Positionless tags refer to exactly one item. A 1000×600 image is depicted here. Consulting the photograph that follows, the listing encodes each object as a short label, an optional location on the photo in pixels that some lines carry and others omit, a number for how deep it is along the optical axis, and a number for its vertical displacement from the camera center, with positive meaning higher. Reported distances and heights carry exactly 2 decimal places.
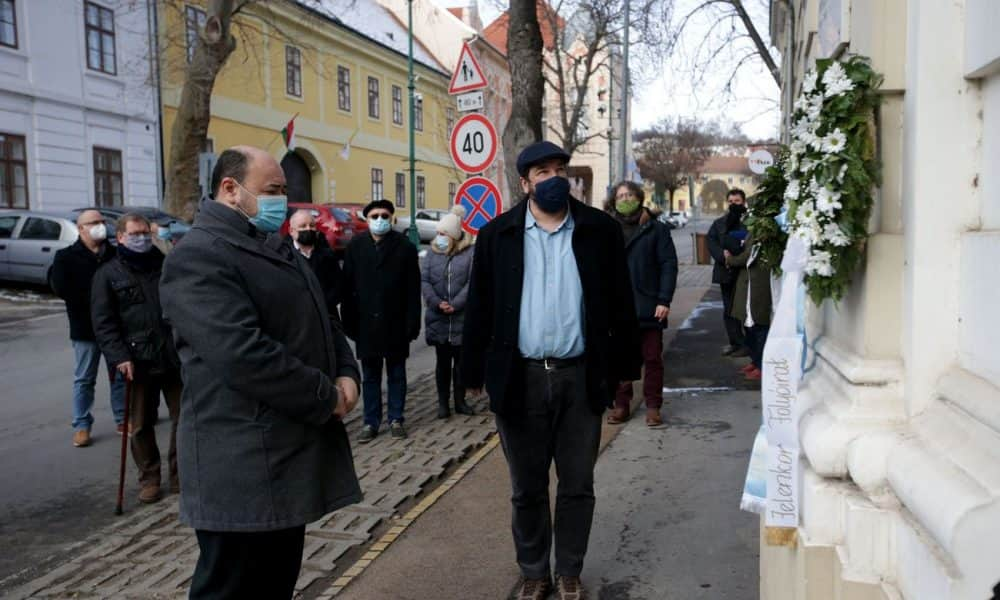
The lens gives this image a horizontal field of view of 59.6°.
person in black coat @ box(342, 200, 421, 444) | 7.19 -0.39
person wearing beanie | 7.91 -0.32
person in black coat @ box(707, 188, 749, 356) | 9.97 +0.09
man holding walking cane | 5.77 -0.45
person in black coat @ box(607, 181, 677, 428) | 7.23 -0.24
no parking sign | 9.40 +0.62
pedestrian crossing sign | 9.72 +2.06
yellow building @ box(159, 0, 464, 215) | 29.08 +6.42
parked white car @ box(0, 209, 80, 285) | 17.83 +0.44
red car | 23.63 +1.02
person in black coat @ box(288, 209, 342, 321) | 7.53 +0.07
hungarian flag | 19.27 +2.83
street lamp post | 21.91 +1.23
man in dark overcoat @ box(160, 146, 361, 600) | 2.77 -0.46
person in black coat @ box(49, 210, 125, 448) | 7.00 -0.31
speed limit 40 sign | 9.37 +1.25
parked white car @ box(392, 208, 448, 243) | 32.72 +1.35
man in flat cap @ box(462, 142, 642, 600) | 3.86 -0.38
